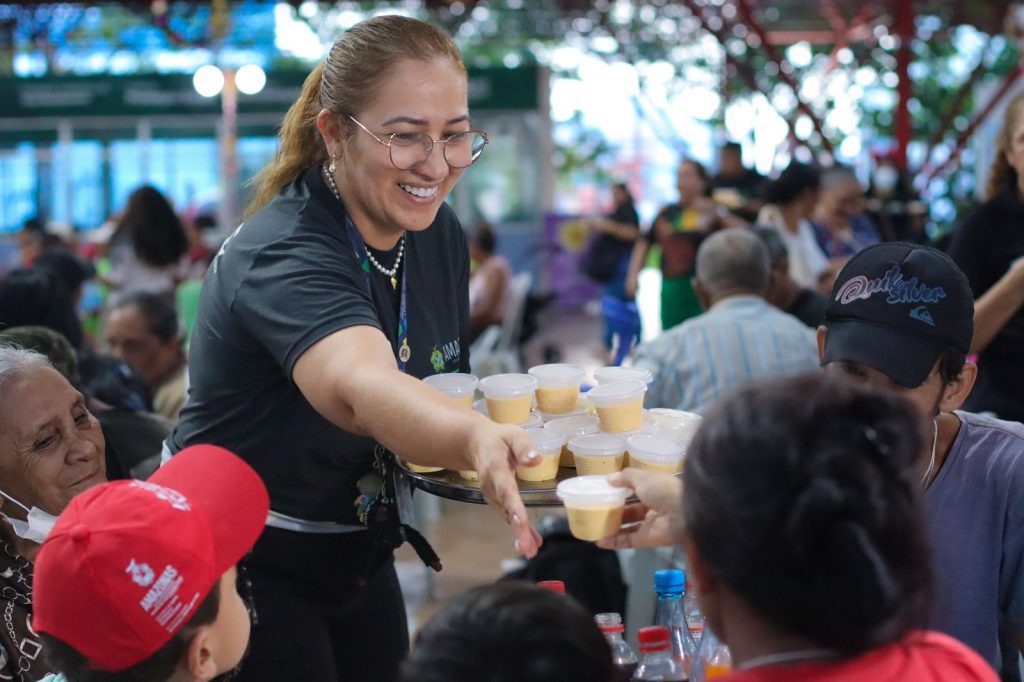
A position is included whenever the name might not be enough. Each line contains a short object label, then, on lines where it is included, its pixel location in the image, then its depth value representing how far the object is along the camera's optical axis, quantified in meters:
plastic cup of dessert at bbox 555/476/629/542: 1.78
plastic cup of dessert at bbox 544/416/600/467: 2.14
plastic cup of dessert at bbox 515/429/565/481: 1.96
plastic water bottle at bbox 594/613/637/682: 1.86
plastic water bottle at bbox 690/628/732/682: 1.85
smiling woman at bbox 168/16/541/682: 1.94
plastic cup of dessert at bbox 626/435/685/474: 1.99
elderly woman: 2.25
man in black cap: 2.02
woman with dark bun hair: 1.20
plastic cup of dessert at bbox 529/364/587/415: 2.28
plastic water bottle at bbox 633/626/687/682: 1.83
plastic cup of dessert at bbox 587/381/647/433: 2.15
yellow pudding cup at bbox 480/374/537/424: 2.18
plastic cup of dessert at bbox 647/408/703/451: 2.10
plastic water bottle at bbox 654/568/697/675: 2.04
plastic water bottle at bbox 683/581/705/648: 2.14
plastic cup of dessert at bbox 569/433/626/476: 2.01
